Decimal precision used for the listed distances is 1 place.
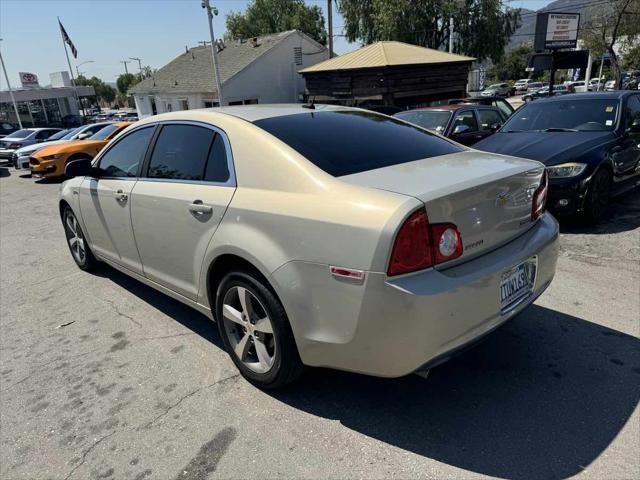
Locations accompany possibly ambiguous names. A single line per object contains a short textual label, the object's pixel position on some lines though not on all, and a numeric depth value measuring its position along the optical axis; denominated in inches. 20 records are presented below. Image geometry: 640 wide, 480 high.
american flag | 1576.0
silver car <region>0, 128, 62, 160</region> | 741.4
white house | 1253.7
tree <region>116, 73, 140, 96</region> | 3745.8
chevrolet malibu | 82.6
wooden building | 683.4
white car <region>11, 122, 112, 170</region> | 602.4
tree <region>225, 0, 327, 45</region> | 2082.9
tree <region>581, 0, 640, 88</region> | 973.8
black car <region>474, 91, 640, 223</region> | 211.9
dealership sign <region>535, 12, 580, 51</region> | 697.6
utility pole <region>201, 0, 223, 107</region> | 995.3
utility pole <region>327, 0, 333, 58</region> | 1184.8
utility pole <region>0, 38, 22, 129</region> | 1429.6
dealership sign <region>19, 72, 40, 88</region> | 2120.3
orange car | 511.2
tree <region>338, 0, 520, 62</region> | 1322.6
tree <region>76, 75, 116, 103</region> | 4204.7
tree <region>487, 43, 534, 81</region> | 3093.0
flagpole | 1907.0
